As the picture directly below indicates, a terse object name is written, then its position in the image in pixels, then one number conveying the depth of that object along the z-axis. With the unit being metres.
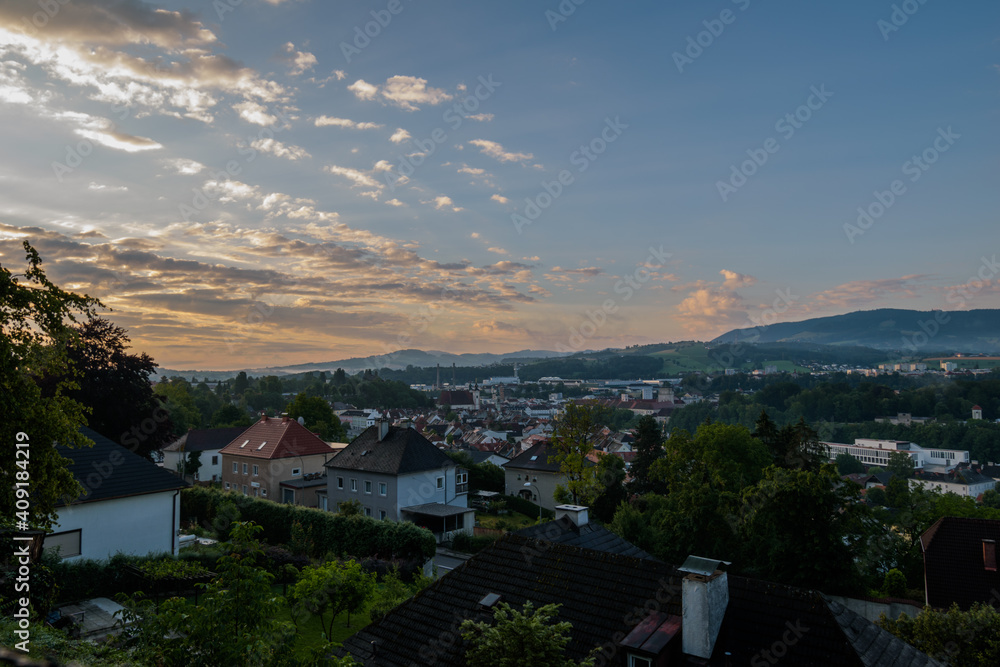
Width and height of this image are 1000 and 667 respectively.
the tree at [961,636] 13.00
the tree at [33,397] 10.09
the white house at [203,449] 61.03
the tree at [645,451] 51.66
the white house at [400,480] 38.34
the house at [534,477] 57.03
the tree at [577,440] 42.09
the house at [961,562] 22.81
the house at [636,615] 10.63
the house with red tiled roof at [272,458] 43.84
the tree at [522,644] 8.39
